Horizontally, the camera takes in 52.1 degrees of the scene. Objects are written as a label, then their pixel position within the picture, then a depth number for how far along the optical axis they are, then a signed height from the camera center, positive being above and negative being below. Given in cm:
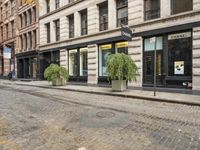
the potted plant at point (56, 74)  1856 -10
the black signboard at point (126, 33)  1458 +298
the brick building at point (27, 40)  2992 +530
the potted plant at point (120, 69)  1328 +28
